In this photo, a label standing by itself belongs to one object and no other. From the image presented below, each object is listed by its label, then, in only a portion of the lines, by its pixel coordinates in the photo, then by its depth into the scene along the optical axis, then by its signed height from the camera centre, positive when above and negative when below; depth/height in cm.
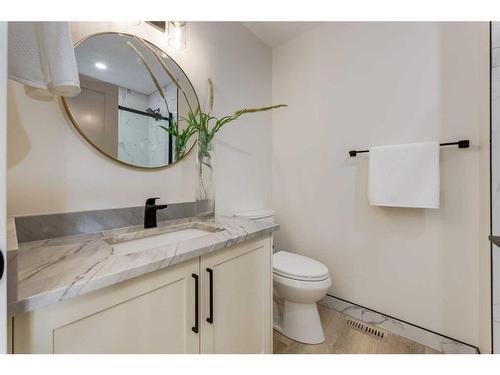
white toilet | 135 -66
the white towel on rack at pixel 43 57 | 58 +35
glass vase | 138 +4
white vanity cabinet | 54 -39
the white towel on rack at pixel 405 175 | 131 +7
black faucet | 115 -13
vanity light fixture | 136 +93
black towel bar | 124 +25
